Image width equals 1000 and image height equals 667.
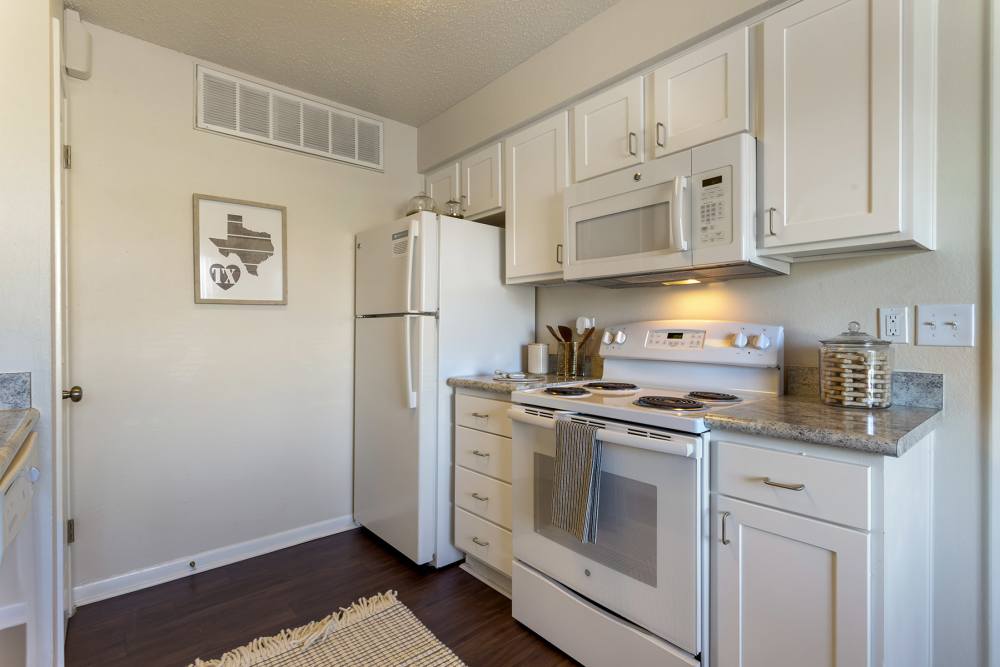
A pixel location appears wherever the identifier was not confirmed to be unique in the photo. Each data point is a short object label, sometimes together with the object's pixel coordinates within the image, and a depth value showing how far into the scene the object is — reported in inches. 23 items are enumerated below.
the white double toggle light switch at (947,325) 54.4
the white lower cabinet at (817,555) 42.6
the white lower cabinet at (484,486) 82.6
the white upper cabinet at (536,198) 88.3
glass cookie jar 56.4
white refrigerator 90.7
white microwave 61.7
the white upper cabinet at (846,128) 51.6
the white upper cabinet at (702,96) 63.6
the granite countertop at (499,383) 80.6
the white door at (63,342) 59.9
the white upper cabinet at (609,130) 75.2
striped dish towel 60.0
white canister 100.0
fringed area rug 66.7
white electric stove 53.4
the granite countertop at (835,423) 42.3
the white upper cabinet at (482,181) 101.4
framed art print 92.3
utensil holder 96.5
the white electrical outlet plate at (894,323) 59.0
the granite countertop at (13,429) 38.8
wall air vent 94.4
